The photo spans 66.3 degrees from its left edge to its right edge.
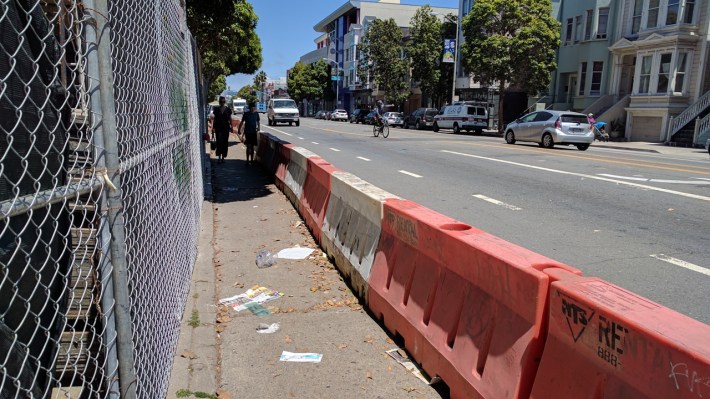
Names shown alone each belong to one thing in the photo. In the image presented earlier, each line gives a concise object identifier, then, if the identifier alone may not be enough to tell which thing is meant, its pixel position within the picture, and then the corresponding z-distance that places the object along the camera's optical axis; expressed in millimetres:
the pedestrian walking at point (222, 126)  14695
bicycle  27844
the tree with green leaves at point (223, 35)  12945
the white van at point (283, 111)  41500
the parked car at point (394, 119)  49531
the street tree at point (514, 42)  33188
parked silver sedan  21547
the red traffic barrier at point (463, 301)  2771
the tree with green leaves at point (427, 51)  45656
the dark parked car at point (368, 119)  48978
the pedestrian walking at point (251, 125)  14789
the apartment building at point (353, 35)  75250
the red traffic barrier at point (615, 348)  1924
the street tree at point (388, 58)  54531
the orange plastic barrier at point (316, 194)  7168
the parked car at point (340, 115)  65562
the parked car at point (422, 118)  42781
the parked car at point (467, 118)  36156
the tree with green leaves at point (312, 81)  88938
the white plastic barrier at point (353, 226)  5023
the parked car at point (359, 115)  57625
